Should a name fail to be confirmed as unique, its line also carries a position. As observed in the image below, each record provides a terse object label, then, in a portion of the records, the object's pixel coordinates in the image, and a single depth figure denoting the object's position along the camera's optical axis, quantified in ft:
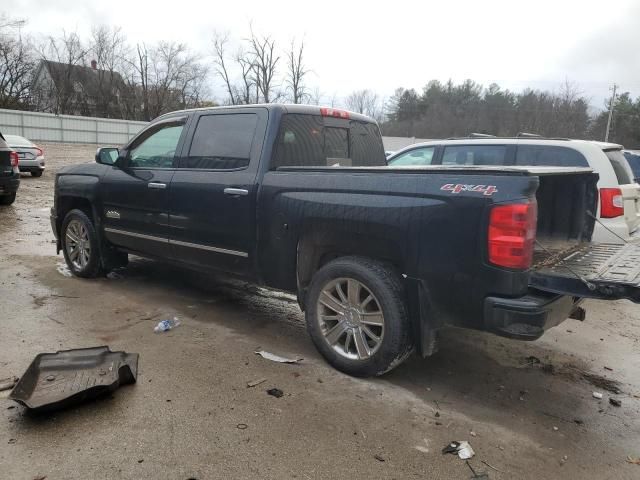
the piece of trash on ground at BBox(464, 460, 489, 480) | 8.81
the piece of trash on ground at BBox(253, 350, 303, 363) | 13.25
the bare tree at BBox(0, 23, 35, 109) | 142.00
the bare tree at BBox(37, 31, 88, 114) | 158.82
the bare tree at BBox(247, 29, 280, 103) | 192.44
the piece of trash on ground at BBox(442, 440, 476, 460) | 9.41
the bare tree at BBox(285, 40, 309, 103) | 187.93
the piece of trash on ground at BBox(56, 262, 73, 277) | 21.01
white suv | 17.31
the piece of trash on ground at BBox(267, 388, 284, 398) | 11.37
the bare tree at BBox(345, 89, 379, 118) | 229.86
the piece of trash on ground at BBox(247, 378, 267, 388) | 11.83
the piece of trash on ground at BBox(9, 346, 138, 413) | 10.32
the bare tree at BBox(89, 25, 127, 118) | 169.58
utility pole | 167.36
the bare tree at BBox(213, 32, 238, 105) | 200.11
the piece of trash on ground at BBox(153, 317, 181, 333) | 15.07
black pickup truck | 10.09
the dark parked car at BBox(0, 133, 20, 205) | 35.29
